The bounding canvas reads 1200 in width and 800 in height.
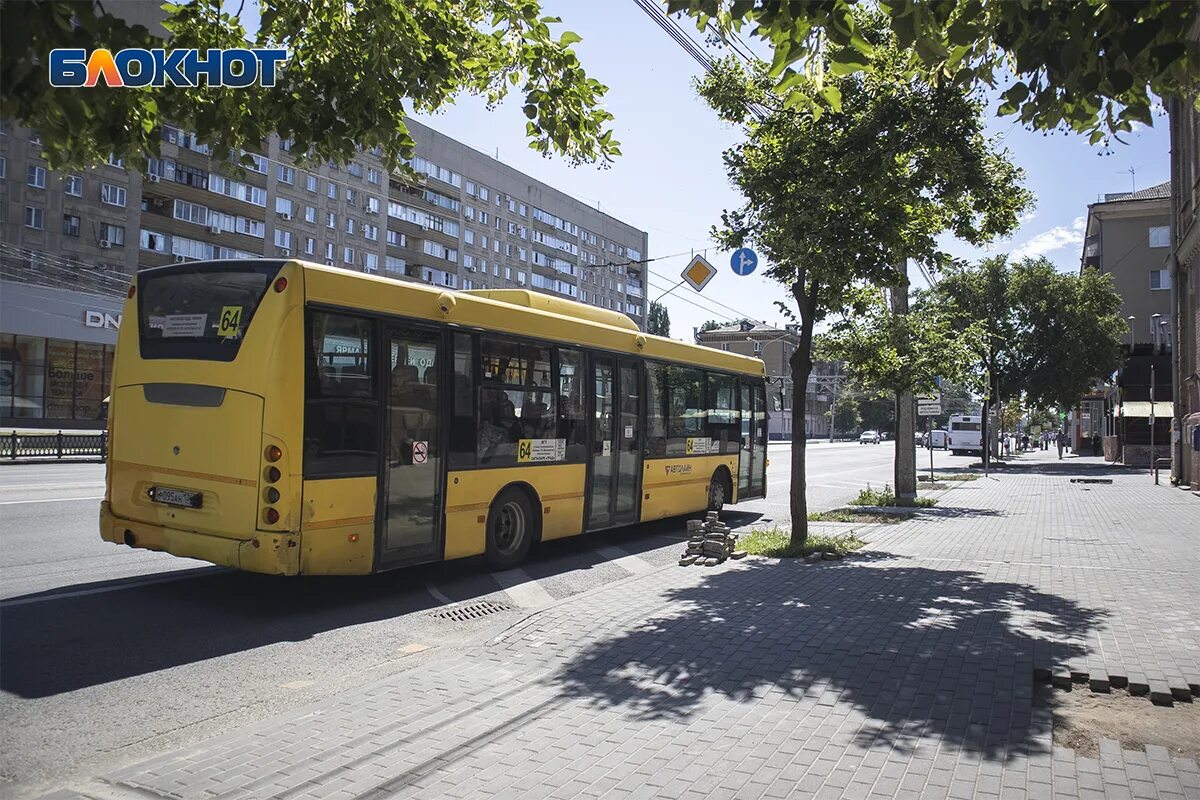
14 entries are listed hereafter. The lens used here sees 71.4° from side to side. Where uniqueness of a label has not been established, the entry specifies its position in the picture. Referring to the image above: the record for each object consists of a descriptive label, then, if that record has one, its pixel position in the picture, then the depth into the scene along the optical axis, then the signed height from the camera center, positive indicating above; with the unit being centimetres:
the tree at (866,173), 969 +302
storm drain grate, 735 -176
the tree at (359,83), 666 +296
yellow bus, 689 -7
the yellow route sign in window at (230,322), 709 +78
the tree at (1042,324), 4272 +543
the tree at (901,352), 1814 +165
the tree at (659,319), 10056 +1233
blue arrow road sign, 1222 +245
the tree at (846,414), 11788 +150
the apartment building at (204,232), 3603 +1159
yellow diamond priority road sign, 2183 +390
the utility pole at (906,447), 2017 -53
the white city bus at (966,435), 6284 -63
